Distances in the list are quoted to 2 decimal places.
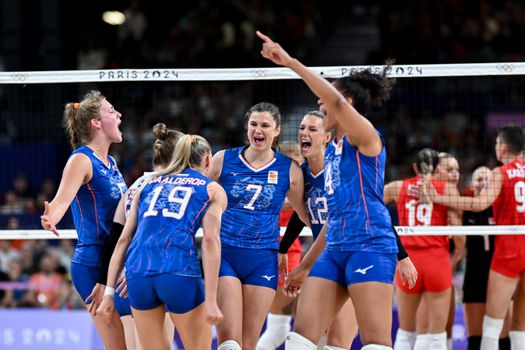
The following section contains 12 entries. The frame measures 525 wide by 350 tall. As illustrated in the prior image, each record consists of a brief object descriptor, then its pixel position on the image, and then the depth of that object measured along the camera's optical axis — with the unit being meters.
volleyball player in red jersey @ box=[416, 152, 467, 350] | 18.52
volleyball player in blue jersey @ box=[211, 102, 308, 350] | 13.79
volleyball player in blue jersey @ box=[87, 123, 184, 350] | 12.82
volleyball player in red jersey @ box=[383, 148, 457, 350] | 18.00
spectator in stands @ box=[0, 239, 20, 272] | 28.44
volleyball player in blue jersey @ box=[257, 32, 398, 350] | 11.79
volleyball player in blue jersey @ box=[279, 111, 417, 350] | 14.95
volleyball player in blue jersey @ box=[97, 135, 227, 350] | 11.57
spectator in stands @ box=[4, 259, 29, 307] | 26.37
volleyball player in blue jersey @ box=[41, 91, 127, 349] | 13.70
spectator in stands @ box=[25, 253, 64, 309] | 26.52
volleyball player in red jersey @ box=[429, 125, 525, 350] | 17.58
